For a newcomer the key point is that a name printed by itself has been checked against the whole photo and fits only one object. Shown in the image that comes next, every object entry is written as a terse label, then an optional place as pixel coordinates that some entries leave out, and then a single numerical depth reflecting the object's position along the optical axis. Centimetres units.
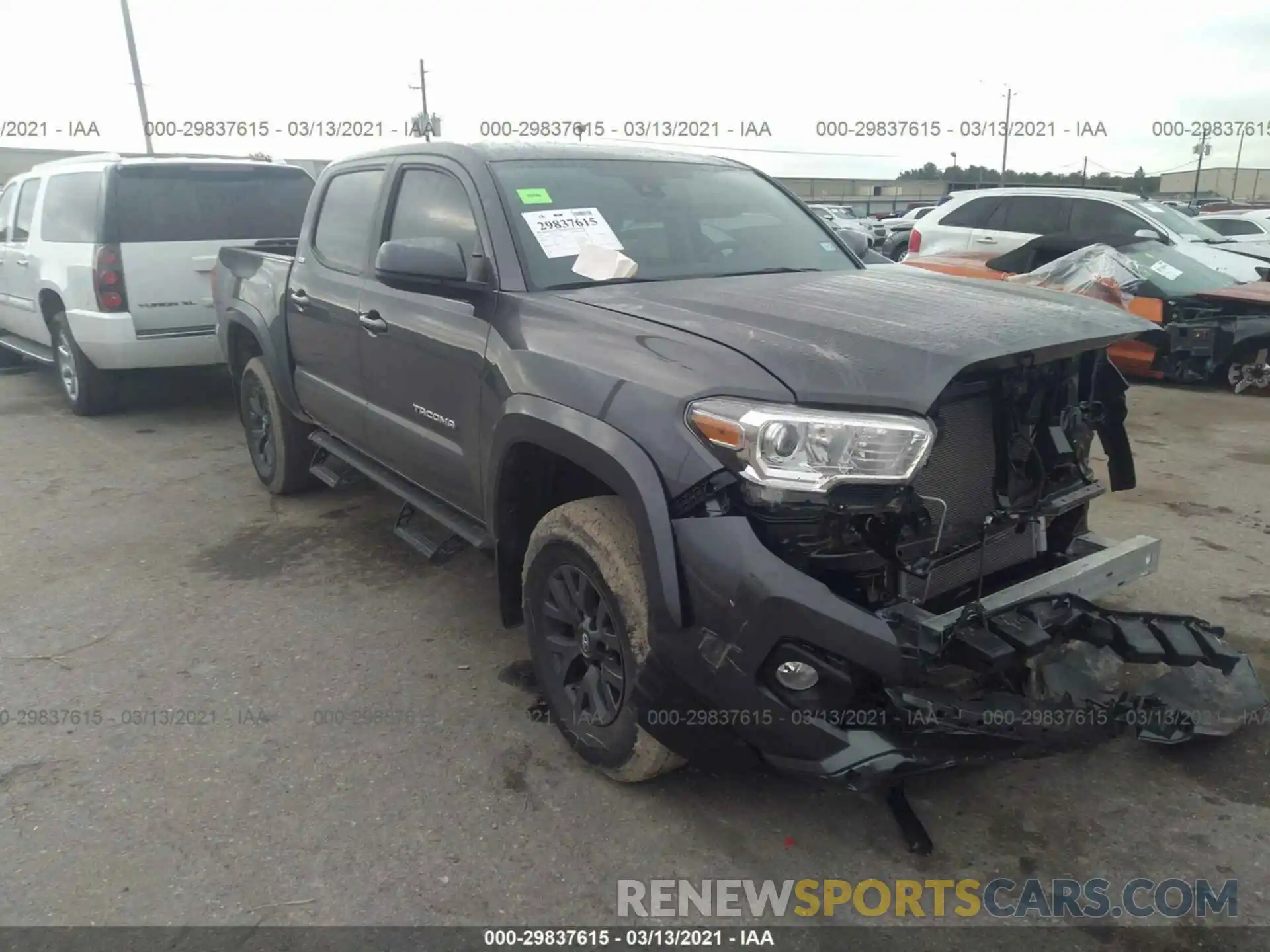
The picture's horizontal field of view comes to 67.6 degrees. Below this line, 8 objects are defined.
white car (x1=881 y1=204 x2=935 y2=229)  2638
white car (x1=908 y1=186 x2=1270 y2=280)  993
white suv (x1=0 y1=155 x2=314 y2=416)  709
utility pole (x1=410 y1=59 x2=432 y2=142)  3584
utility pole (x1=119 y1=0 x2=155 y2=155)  2214
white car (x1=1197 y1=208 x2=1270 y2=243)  1778
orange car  817
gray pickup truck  227
